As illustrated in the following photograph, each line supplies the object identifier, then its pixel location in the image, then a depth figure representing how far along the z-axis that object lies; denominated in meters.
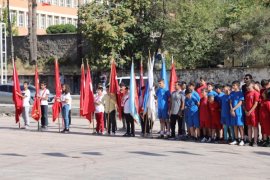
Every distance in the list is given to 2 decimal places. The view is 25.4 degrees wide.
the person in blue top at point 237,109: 16.73
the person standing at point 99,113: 20.50
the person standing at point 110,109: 20.31
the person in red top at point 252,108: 16.43
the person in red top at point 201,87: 18.57
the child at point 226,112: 17.05
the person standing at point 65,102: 20.84
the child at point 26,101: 22.62
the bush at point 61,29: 69.45
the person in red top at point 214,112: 17.56
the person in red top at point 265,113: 16.19
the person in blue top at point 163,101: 18.84
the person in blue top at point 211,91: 17.69
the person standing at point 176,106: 18.45
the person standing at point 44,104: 21.97
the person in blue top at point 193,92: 18.08
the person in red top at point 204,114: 17.67
